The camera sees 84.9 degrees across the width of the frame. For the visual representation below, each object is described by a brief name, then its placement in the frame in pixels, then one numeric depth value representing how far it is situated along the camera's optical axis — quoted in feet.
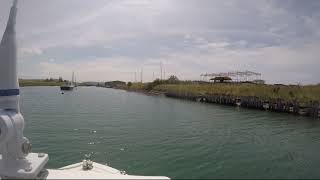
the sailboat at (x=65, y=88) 283.34
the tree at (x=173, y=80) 306.66
